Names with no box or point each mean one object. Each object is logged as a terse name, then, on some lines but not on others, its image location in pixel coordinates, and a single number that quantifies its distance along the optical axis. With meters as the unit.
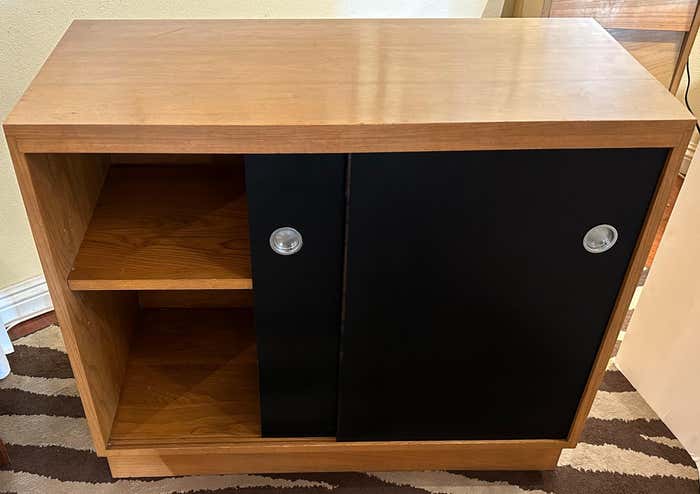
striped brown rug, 1.17
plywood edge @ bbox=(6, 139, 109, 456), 0.80
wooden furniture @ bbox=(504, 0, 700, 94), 1.71
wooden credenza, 0.80
